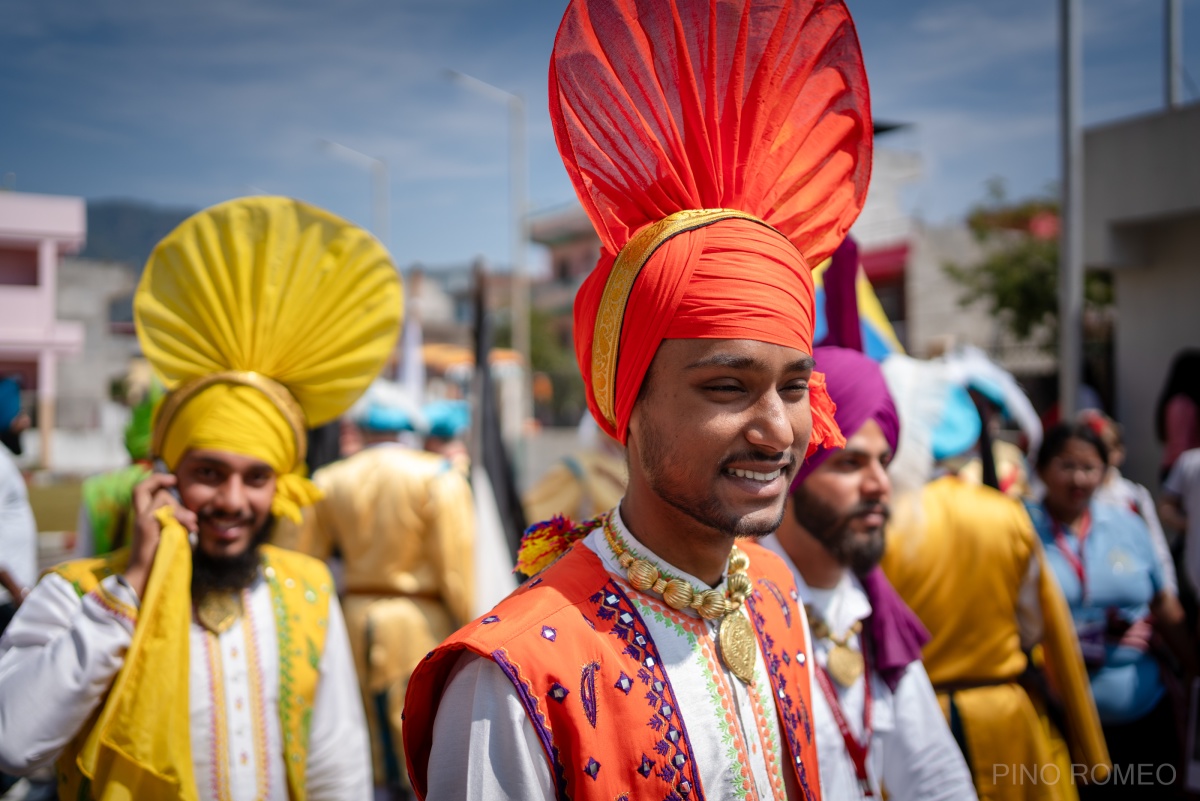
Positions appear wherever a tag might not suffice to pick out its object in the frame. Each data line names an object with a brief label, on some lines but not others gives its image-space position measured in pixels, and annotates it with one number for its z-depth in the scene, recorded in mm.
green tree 19391
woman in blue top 4562
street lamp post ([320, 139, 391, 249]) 22375
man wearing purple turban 2580
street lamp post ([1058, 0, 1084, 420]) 7781
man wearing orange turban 1608
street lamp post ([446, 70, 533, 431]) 23375
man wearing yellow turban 2428
